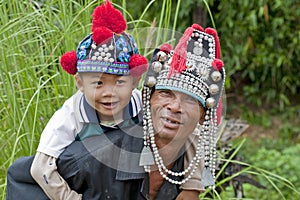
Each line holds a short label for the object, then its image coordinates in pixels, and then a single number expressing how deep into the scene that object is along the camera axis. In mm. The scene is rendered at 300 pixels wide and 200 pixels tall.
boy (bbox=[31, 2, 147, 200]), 3430
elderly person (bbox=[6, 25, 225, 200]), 3401
